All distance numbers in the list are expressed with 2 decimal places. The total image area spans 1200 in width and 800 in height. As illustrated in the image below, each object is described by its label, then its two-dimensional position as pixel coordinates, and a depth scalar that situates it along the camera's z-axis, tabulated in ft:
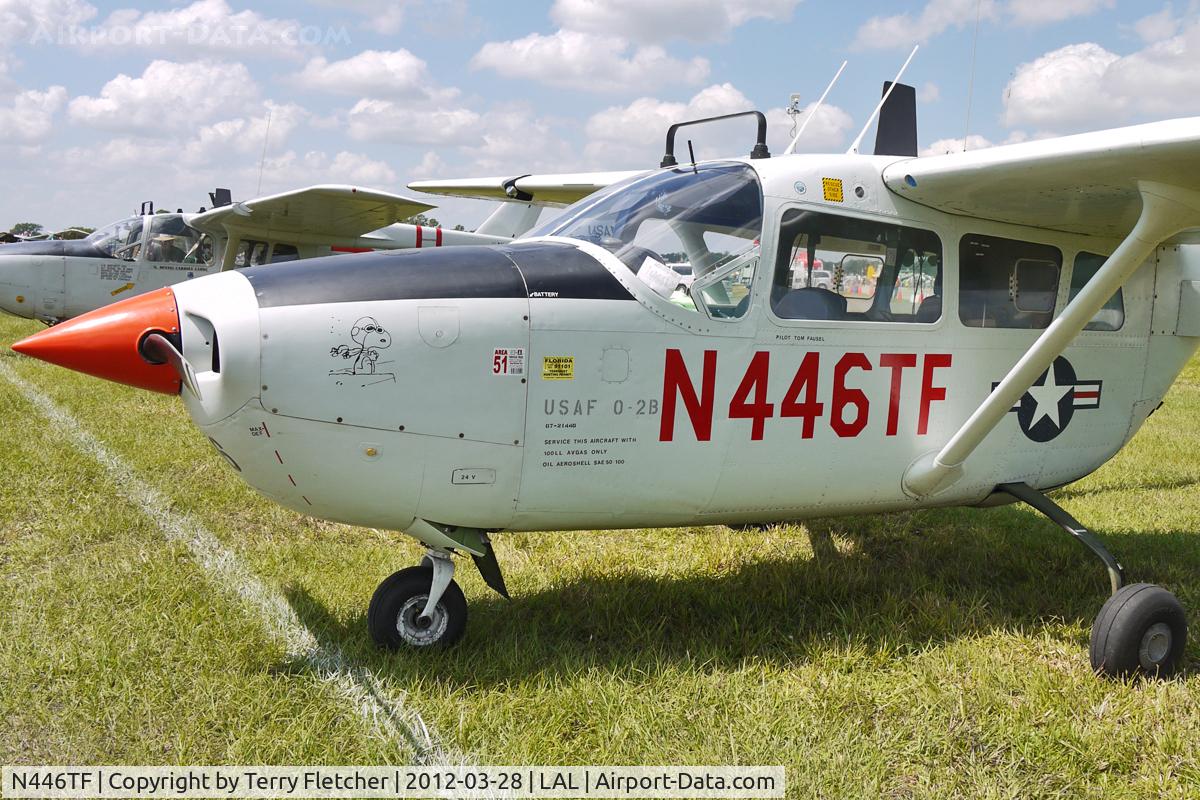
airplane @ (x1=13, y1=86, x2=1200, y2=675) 10.25
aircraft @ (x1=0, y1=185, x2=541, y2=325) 43.06
